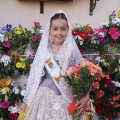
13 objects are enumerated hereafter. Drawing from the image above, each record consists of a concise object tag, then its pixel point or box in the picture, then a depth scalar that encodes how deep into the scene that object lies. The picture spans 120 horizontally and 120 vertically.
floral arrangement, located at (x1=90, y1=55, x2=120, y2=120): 3.36
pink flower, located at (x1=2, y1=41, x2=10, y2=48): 3.29
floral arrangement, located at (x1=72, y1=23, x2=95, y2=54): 3.32
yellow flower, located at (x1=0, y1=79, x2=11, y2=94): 3.29
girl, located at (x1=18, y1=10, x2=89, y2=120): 2.68
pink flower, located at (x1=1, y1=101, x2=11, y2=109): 3.29
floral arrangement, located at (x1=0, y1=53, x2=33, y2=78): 3.28
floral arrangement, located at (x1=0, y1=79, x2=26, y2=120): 3.30
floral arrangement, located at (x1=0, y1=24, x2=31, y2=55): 3.31
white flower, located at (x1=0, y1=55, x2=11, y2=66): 3.26
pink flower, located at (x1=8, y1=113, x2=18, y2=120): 3.34
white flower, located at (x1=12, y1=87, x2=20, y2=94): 3.33
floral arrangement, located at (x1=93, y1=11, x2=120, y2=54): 3.36
